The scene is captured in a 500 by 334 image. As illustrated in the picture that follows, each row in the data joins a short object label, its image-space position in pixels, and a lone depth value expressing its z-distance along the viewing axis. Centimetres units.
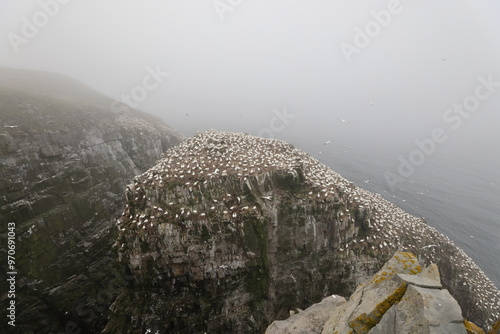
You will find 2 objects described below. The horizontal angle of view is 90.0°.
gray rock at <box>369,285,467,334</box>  784
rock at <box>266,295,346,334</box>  1291
